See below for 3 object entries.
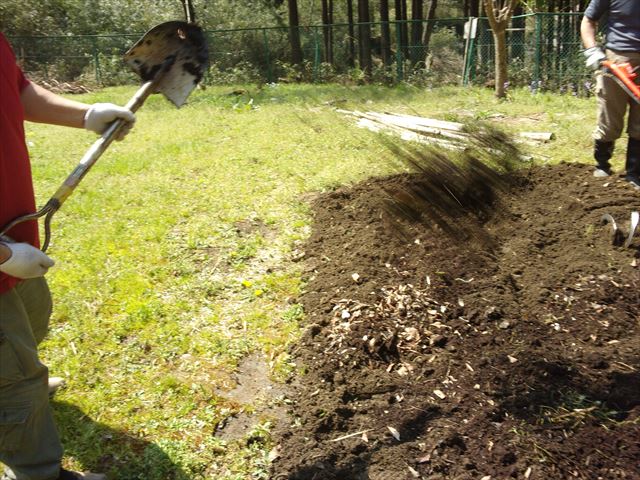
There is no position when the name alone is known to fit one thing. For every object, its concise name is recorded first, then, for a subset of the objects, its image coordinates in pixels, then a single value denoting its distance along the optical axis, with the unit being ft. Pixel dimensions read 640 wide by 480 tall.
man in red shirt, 7.12
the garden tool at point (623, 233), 13.20
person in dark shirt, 16.90
